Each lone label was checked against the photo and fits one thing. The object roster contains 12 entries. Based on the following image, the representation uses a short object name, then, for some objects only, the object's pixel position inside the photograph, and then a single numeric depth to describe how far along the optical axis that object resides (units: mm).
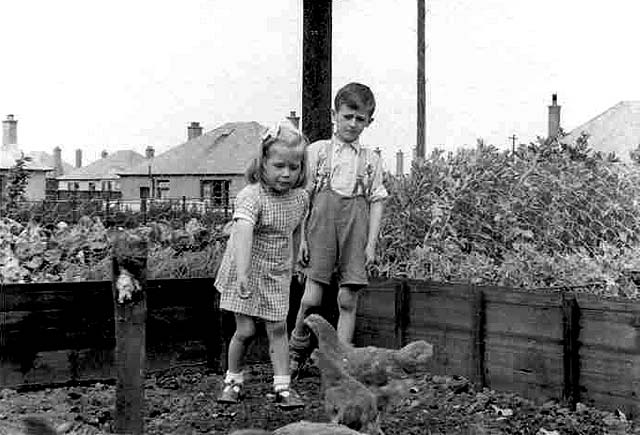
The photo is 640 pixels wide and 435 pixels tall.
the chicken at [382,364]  4168
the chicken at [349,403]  3717
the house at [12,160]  54344
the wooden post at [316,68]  7617
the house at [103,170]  87250
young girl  5395
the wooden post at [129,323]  4164
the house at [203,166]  56625
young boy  6062
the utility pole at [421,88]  22500
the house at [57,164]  98031
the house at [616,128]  33969
